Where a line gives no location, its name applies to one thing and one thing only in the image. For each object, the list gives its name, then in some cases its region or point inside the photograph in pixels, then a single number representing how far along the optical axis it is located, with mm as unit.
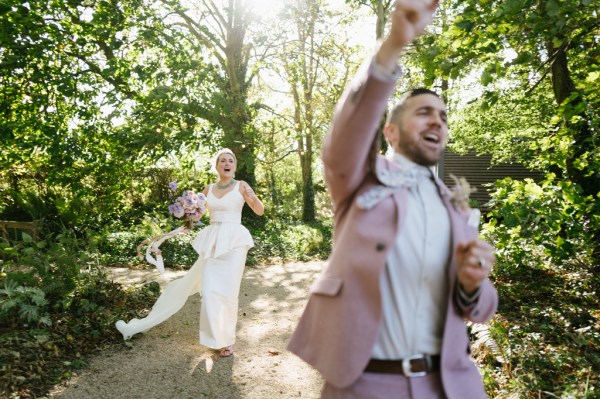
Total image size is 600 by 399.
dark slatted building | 19422
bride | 5500
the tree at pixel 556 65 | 3836
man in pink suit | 1468
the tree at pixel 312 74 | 14031
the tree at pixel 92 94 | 7719
